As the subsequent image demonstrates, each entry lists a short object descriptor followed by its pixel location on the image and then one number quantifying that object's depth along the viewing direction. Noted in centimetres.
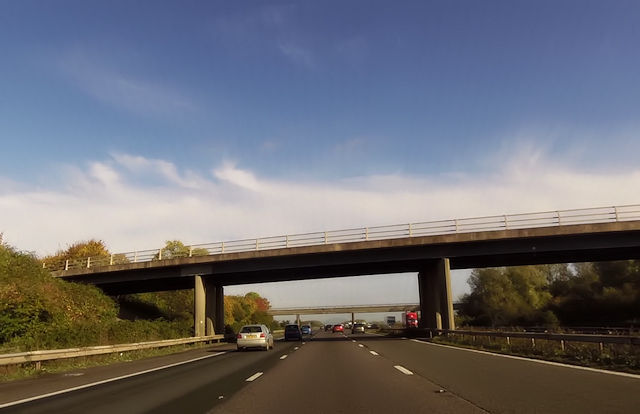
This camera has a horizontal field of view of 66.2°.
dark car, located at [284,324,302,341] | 4647
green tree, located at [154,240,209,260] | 7505
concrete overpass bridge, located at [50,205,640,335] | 3634
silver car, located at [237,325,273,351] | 2814
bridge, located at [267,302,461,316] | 11531
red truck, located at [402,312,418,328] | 7106
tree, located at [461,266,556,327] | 6744
